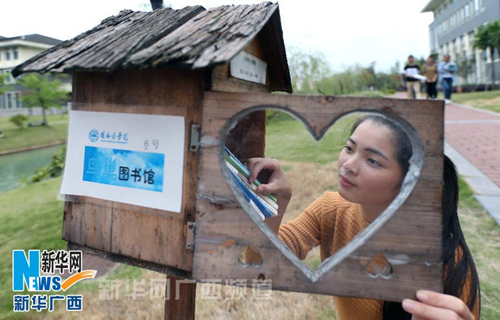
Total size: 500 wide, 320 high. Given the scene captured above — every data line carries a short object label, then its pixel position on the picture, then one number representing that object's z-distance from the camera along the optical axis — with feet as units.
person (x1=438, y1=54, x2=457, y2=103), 36.01
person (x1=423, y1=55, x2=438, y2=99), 29.40
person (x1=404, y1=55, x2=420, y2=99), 24.31
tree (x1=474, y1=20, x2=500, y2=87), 51.57
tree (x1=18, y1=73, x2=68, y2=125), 52.30
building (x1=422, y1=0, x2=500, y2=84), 70.54
